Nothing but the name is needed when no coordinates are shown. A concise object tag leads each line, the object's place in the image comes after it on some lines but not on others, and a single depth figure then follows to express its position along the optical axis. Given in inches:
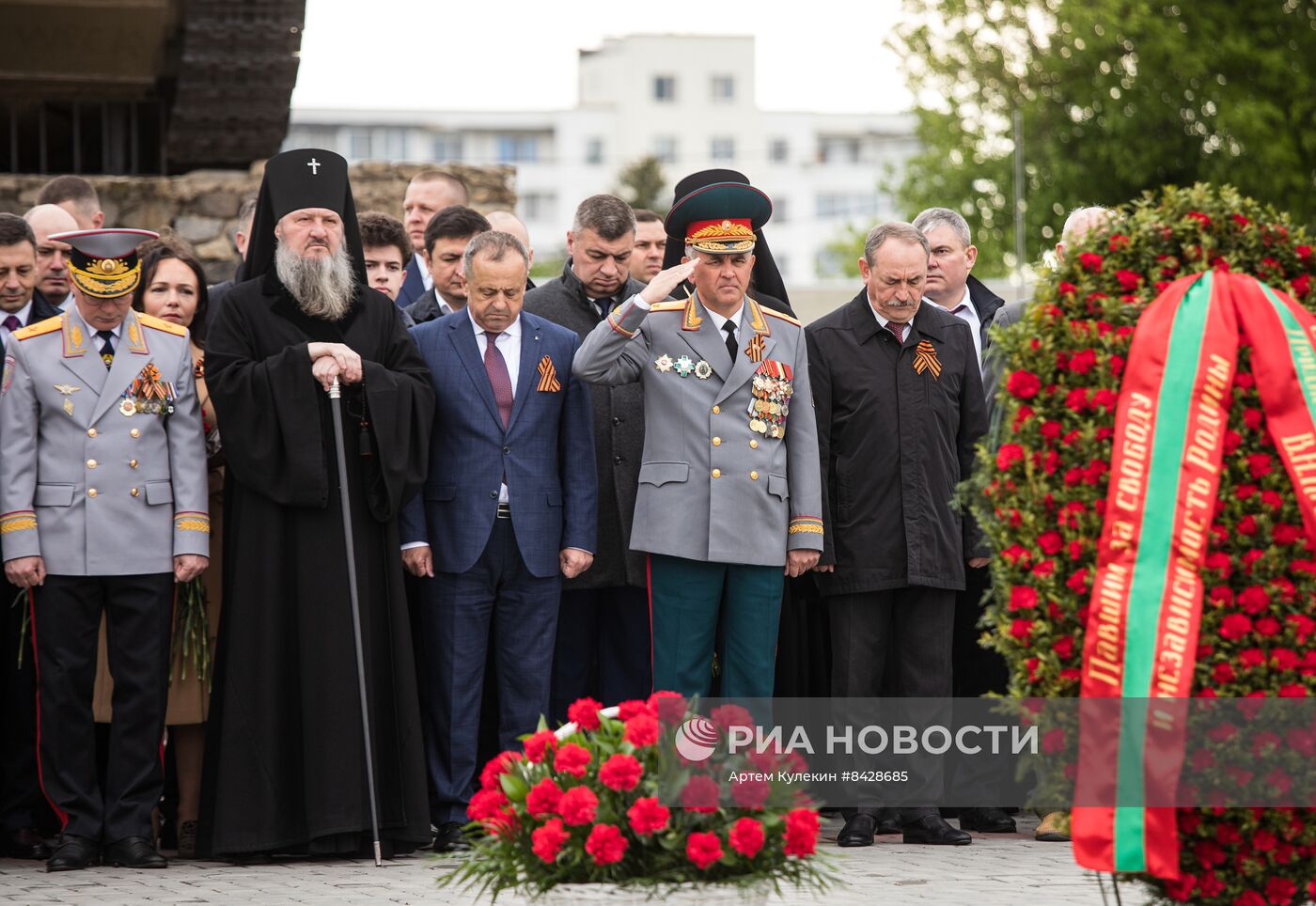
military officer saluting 537.3
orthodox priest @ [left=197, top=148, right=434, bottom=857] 530.3
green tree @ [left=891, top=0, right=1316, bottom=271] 2074.3
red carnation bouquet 368.5
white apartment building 6545.3
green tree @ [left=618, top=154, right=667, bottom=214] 4109.3
